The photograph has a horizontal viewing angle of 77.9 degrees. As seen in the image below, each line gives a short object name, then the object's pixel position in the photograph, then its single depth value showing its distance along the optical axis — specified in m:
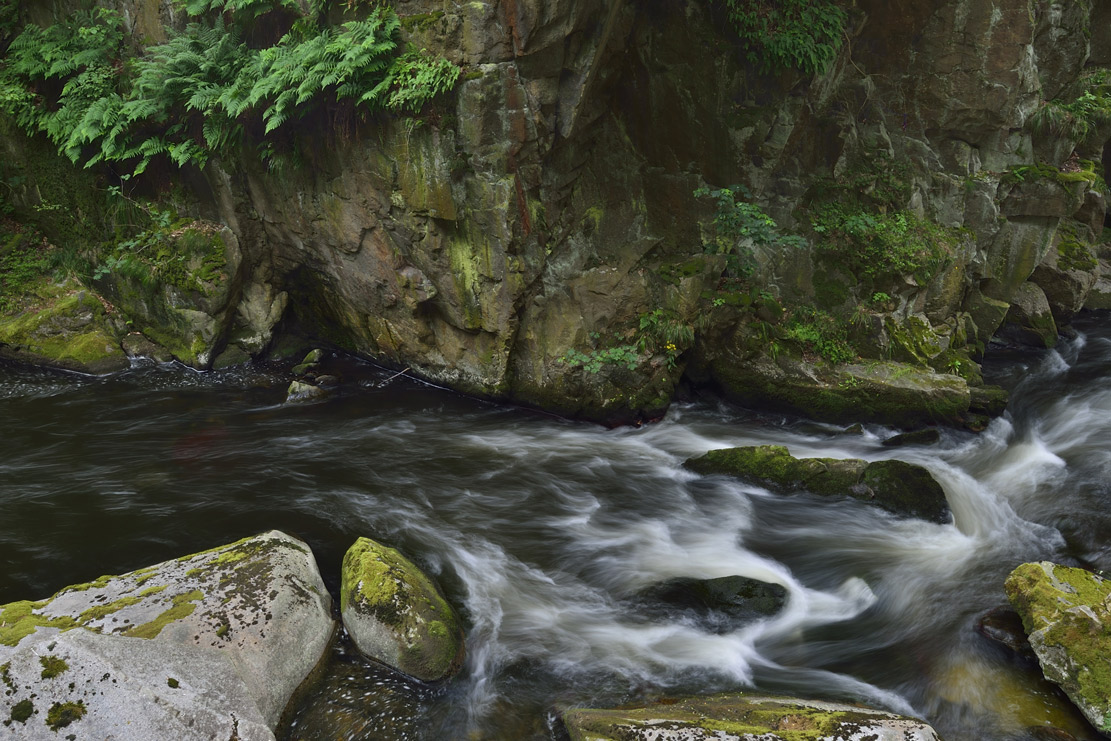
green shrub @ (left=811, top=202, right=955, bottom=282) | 10.66
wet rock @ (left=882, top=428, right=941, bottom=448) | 9.55
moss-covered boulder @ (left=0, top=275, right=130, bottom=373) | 11.39
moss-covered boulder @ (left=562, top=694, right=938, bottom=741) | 4.30
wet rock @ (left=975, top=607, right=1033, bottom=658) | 5.59
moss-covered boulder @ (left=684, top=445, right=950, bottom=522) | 7.79
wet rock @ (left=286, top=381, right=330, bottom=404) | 10.80
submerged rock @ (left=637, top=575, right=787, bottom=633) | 6.22
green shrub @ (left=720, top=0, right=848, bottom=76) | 9.62
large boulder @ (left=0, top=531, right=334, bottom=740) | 3.98
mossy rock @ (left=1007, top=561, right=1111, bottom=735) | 4.82
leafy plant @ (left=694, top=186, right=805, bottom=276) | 9.99
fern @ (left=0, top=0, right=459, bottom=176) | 8.67
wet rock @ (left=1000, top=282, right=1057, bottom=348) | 13.61
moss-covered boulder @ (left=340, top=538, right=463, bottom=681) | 5.19
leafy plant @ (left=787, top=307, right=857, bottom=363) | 10.35
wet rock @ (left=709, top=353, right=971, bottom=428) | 9.91
